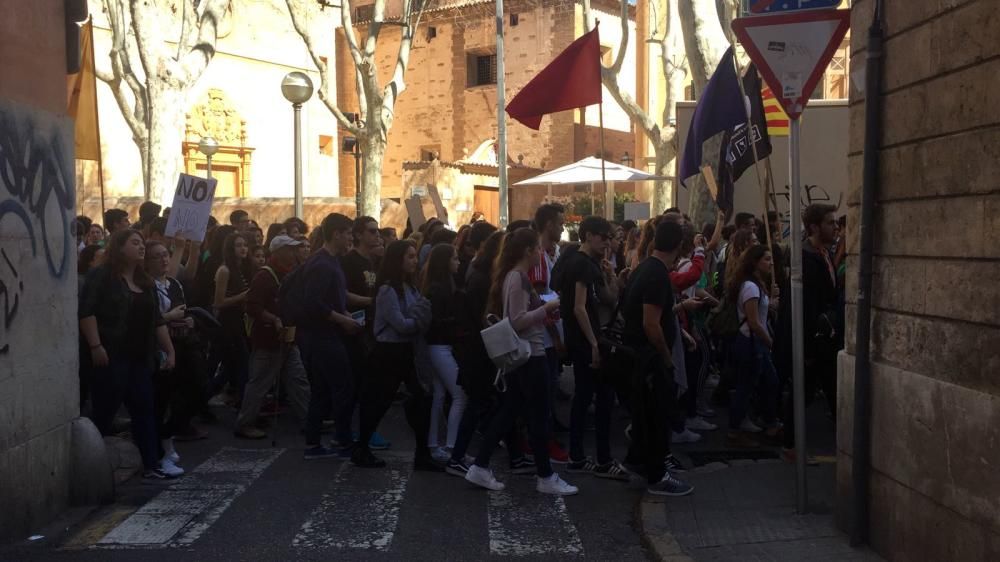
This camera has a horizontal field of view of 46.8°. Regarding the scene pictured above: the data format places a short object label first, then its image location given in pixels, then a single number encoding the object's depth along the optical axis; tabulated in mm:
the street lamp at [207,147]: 24059
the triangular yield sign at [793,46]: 6355
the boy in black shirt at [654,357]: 7293
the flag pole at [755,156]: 8547
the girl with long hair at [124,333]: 7535
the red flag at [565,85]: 12414
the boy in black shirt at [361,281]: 9344
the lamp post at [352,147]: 24862
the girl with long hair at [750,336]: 8742
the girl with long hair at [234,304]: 10016
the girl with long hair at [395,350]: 8172
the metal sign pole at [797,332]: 6535
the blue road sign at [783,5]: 6520
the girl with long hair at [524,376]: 7457
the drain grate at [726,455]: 8609
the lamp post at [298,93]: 14445
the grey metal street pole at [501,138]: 26234
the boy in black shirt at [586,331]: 7945
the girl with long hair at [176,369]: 8305
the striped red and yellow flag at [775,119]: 14836
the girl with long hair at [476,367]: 7984
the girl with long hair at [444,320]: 8328
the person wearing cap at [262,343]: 9297
